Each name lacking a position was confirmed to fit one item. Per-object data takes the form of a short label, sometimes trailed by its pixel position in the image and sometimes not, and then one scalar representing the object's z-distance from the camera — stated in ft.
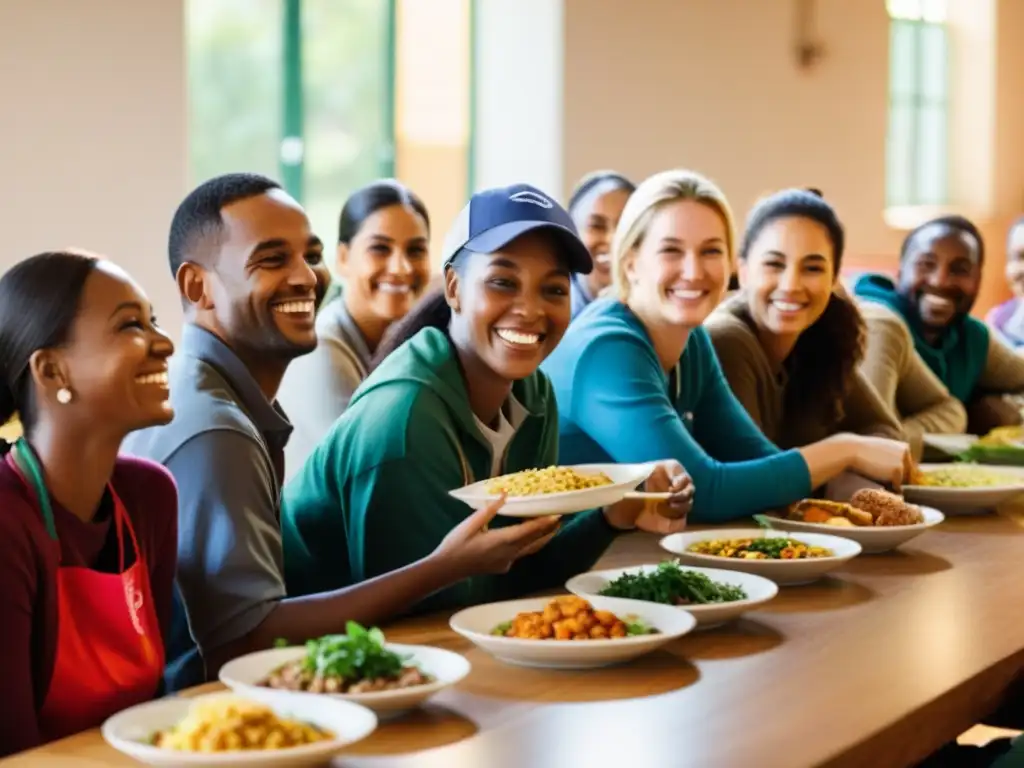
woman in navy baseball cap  7.56
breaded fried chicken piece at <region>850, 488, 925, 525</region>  9.16
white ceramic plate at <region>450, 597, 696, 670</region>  6.00
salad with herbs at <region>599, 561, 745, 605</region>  6.95
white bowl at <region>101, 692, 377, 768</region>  4.56
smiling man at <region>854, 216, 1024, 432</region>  16.25
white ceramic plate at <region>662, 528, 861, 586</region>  7.79
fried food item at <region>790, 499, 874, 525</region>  9.16
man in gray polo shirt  6.63
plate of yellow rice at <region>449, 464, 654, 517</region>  6.90
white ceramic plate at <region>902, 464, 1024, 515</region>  10.36
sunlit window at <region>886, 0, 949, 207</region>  28.94
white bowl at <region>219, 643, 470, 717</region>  5.23
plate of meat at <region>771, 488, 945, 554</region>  8.80
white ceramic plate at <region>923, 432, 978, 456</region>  12.95
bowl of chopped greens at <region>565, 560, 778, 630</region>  6.82
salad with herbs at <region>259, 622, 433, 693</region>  5.37
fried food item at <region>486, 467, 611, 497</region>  7.09
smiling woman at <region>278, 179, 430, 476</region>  13.15
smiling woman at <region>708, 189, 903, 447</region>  12.35
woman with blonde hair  9.99
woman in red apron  5.82
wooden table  5.10
